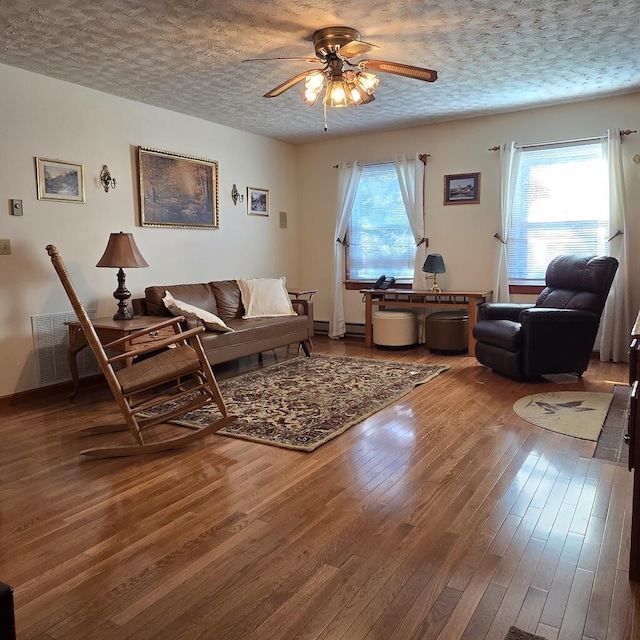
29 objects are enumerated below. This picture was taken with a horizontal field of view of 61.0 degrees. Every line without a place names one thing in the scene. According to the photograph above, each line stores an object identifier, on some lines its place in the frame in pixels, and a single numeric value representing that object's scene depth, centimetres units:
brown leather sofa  438
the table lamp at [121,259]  413
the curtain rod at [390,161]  593
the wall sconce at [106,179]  452
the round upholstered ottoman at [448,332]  545
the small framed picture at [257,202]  611
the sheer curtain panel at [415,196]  597
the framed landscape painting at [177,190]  489
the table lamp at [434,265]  566
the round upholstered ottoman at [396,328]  577
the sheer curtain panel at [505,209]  541
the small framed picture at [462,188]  573
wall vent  413
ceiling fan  327
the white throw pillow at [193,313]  426
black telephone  613
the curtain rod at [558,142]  486
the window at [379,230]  618
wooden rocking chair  289
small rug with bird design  320
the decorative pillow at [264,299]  530
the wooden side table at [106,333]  380
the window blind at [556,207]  509
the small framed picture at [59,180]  408
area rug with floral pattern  322
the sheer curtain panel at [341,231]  636
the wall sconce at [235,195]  587
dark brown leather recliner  416
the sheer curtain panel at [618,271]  488
